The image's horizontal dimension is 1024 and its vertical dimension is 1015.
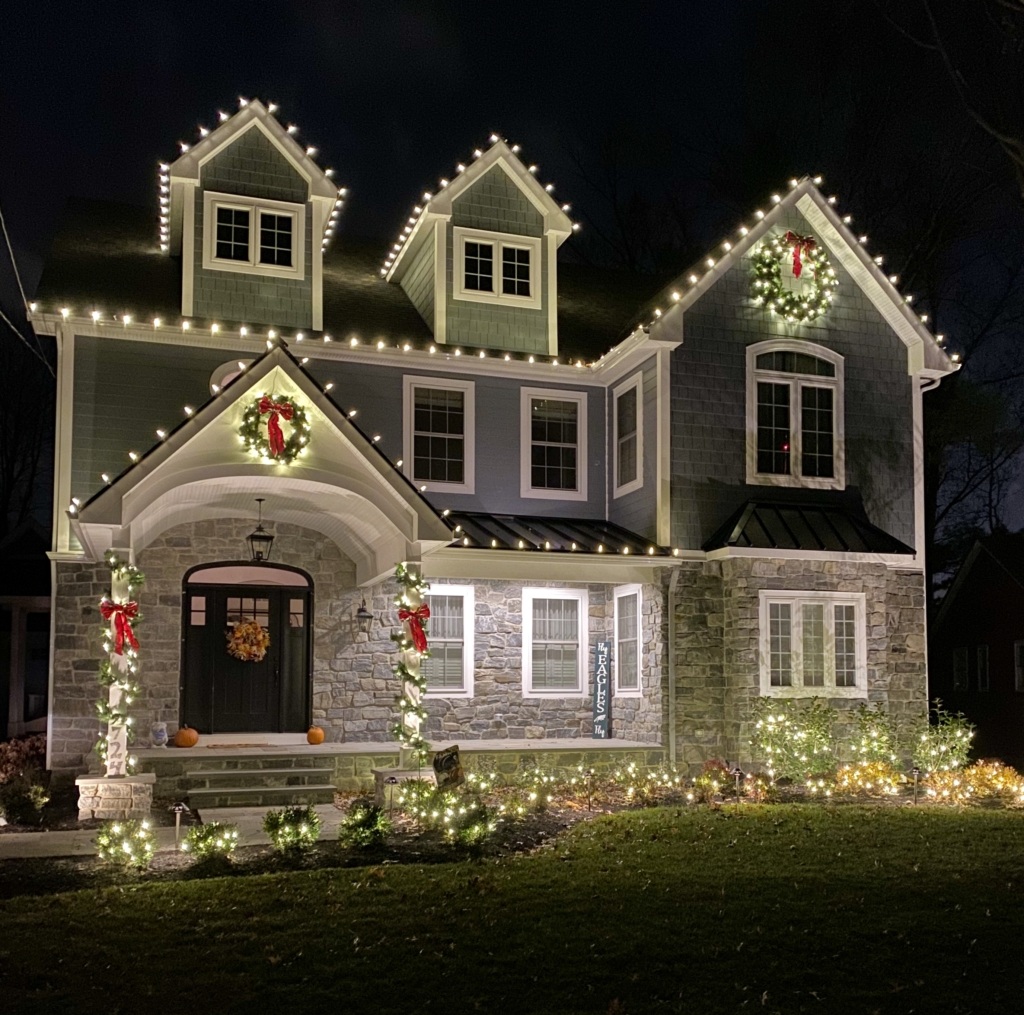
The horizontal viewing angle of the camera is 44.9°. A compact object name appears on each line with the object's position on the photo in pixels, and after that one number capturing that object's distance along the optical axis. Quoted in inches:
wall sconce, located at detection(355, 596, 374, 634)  643.5
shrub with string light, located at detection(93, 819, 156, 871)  380.2
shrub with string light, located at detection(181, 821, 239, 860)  381.7
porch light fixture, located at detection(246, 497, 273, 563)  609.0
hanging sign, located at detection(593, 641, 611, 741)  676.1
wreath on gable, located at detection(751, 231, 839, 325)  682.2
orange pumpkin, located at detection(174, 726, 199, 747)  588.7
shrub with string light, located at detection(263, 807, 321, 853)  395.5
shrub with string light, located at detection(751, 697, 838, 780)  601.0
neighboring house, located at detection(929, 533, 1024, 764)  1048.2
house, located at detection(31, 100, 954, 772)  612.7
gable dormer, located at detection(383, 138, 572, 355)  687.1
